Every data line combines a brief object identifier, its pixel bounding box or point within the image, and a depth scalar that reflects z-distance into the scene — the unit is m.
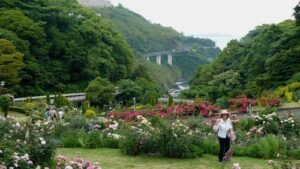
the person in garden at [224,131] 11.54
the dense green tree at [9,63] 41.78
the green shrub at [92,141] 14.17
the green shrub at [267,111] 17.38
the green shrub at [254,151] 12.66
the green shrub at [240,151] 12.81
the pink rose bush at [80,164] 7.42
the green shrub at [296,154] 12.23
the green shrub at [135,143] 12.64
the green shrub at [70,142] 14.37
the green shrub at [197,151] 12.54
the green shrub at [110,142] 14.09
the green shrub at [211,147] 12.94
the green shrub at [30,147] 8.62
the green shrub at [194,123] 16.59
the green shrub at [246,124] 16.78
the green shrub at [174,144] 12.22
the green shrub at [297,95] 29.17
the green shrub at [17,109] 33.09
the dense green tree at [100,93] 46.12
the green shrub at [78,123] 16.69
